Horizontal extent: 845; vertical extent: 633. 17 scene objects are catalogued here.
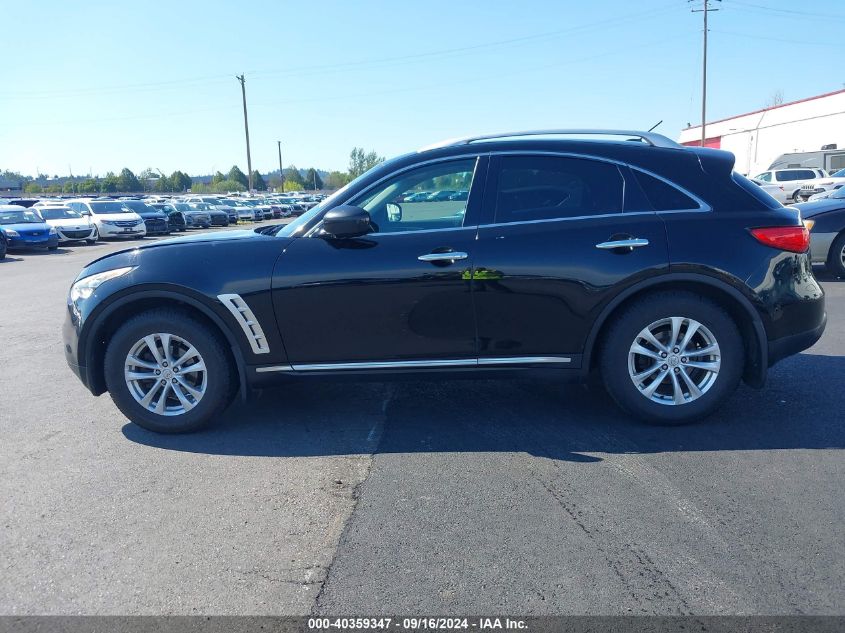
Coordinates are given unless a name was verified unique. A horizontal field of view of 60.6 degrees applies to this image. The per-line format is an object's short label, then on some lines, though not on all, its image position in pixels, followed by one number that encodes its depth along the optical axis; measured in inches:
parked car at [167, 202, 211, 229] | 1467.8
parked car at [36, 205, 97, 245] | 1024.9
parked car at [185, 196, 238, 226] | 1578.5
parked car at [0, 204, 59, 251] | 872.9
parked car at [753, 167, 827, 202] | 1182.9
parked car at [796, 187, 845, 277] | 403.9
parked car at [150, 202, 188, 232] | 1353.3
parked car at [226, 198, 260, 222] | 1790.1
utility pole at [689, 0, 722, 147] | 1927.0
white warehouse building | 1392.7
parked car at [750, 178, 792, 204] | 1154.7
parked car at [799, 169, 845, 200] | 1058.4
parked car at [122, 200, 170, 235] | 1199.6
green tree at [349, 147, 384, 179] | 4060.0
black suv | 175.3
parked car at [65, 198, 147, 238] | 1111.0
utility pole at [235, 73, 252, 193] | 2490.2
